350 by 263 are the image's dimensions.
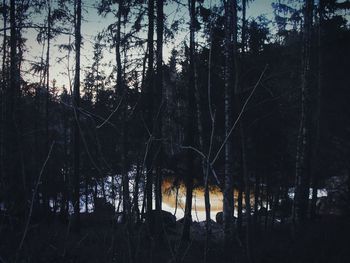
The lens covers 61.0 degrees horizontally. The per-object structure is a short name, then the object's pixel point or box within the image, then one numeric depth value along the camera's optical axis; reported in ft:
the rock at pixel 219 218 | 80.05
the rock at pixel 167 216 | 66.64
